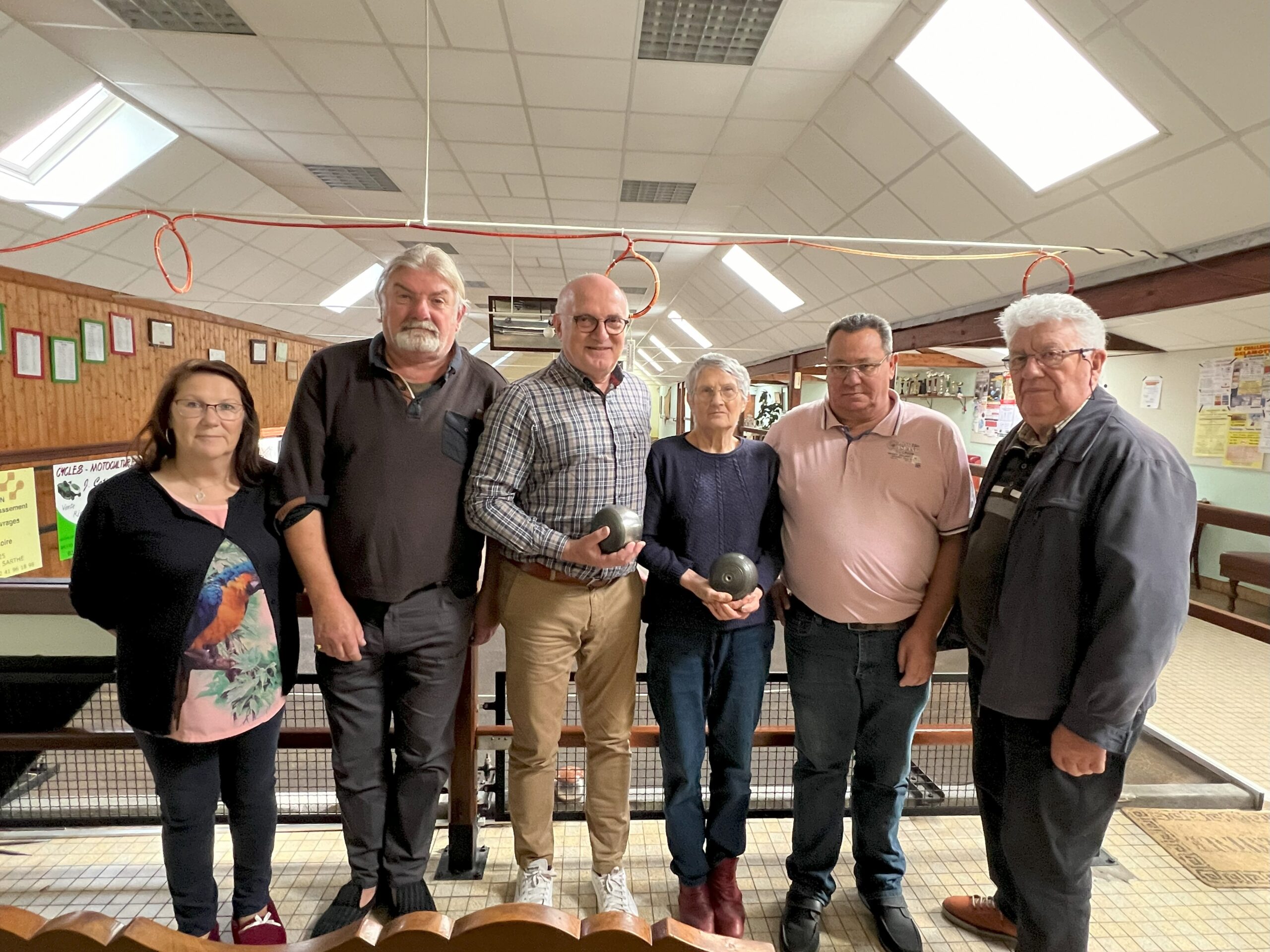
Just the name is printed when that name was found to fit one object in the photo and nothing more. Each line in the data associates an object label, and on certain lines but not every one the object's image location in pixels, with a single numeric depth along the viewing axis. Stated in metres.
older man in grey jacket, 1.29
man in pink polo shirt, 1.72
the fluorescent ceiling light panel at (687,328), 13.16
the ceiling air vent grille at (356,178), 6.07
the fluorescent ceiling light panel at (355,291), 9.95
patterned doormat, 2.06
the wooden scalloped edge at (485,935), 0.62
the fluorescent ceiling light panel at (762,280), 8.30
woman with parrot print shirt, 1.44
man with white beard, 1.58
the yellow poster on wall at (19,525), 4.76
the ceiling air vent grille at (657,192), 6.17
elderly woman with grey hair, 1.74
